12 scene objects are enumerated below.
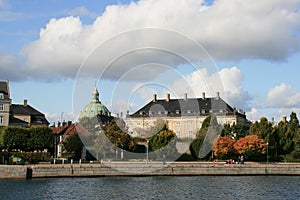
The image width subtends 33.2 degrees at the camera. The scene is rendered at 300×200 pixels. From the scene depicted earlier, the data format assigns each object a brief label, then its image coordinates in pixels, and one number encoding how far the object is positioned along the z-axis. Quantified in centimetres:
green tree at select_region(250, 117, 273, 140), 9450
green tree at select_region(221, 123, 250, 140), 10254
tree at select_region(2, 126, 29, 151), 8106
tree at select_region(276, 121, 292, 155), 9419
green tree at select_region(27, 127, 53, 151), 8250
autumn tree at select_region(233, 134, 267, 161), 8788
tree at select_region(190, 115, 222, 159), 9094
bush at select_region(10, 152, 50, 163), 7659
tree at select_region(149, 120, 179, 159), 9194
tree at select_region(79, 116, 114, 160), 8656
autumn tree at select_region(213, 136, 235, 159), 8781
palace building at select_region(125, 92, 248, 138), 13362
